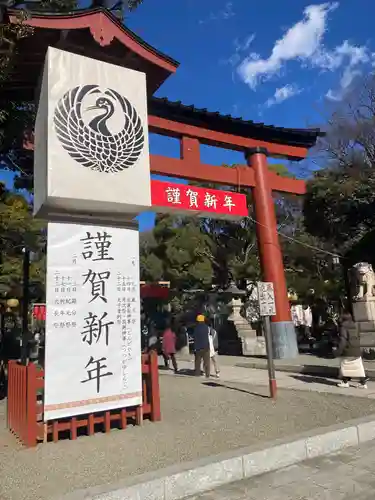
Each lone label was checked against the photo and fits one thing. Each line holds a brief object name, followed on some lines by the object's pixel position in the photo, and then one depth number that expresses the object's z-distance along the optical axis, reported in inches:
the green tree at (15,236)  380.8
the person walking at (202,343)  408.2
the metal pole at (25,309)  434.9
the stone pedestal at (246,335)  631.2
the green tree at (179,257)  956.0
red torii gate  328.8
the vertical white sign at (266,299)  300.2
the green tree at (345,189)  646.5
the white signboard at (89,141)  225.3
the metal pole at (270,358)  294.0
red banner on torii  393.7
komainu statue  524.4
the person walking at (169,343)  485.1
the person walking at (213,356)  421.4
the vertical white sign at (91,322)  210.4
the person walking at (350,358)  331.0
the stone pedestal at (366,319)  505.0
